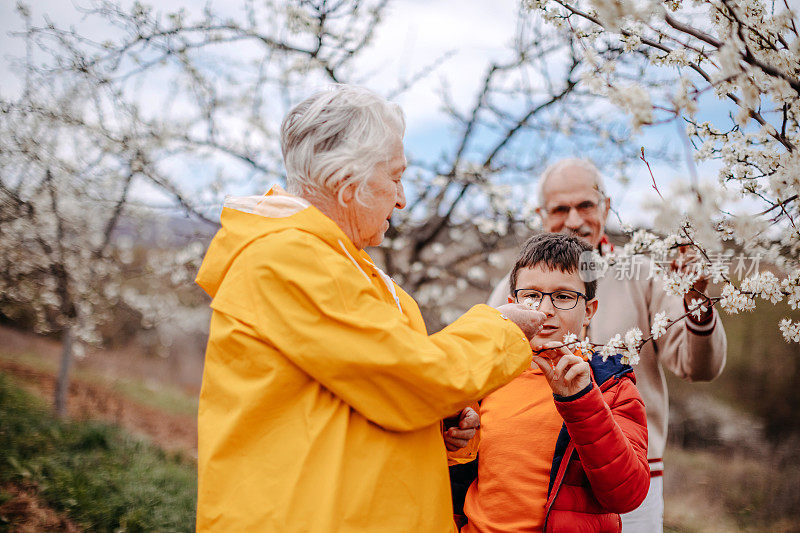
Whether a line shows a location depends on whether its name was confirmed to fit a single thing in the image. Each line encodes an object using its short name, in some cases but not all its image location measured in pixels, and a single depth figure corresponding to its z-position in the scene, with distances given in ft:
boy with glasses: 4.95
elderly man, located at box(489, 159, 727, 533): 7.16
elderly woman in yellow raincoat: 4.22
